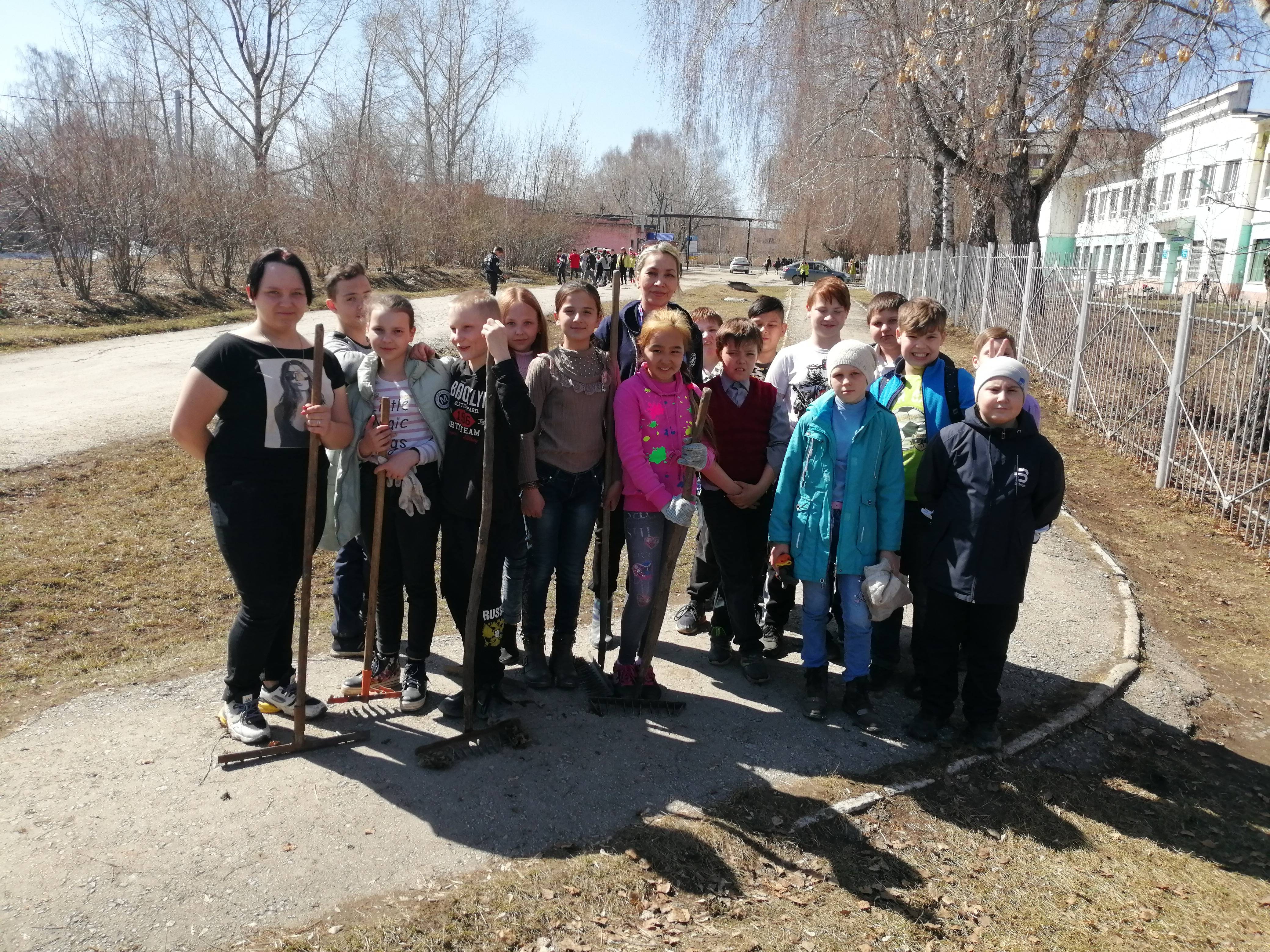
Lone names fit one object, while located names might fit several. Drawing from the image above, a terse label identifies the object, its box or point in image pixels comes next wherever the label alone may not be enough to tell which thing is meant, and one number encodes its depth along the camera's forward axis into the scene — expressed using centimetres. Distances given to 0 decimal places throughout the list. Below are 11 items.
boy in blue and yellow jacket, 415
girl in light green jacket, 367
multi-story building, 1670
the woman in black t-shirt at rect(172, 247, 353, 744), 322
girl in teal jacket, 391
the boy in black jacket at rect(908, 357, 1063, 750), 372
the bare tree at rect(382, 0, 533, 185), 4466
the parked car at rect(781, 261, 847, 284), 4744
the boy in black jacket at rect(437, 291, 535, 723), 358
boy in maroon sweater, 427
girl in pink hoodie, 383
